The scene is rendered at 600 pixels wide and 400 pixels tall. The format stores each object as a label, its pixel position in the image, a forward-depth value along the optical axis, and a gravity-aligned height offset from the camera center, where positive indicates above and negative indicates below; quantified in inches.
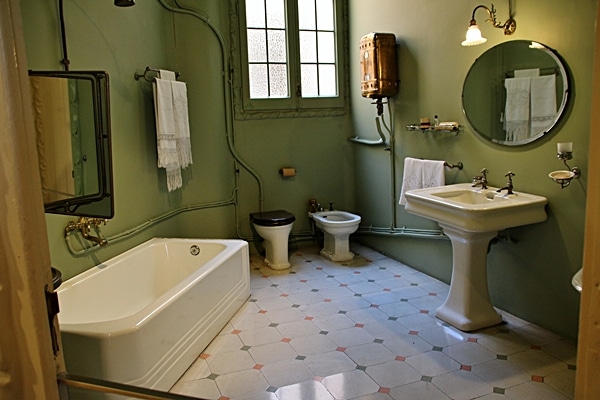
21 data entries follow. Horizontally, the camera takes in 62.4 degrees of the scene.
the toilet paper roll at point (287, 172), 201.0 -20.8
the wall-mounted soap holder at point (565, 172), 108.8 -13.9
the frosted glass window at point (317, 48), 200.5 +28.8
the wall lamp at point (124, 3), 113.1 +28.2
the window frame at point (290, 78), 189.0 +16.8
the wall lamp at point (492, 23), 123.6 +20.9
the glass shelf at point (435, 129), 145.0 -4.6
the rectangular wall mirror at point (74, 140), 69.6 -1.7
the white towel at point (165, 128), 150.3 -0.9
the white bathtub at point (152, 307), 90.0 -41.6
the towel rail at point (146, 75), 148.8 +15.4
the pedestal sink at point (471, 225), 116.2 -26.5
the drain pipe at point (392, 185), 176.4 -25.4
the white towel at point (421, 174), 150.7 -18.6
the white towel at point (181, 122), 159.6 +0.8
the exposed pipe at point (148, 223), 119.6 -30.1
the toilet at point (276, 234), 181.2 -41.2
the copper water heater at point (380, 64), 168.1 +17.7
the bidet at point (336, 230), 185.9 -42.1
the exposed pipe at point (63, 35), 110.8 +21.1
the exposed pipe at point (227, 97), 177.4 +9.7
